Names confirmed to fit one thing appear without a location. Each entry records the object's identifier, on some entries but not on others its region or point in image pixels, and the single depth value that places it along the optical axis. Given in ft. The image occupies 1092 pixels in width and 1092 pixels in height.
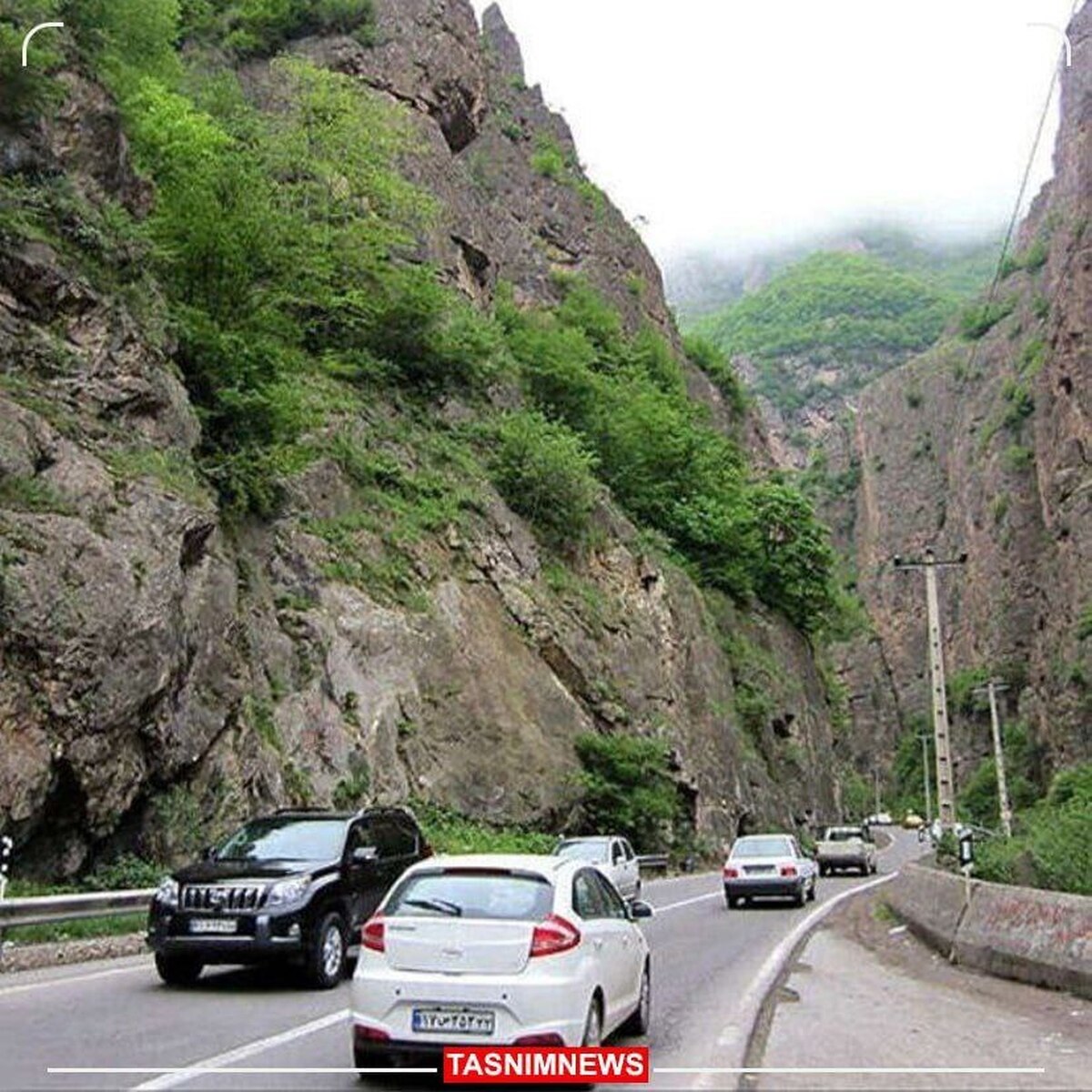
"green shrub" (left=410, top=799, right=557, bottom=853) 83.51
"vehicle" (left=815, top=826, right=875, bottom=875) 130.11
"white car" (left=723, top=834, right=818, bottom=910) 81.76
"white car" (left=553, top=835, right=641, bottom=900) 74.54
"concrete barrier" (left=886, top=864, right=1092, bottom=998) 37.70
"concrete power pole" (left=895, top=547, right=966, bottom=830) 85.76
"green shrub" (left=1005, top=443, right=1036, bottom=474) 290.56
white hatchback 23.71
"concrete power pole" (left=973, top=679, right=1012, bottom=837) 128.40
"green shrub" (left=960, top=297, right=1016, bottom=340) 372.38
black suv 37.60
